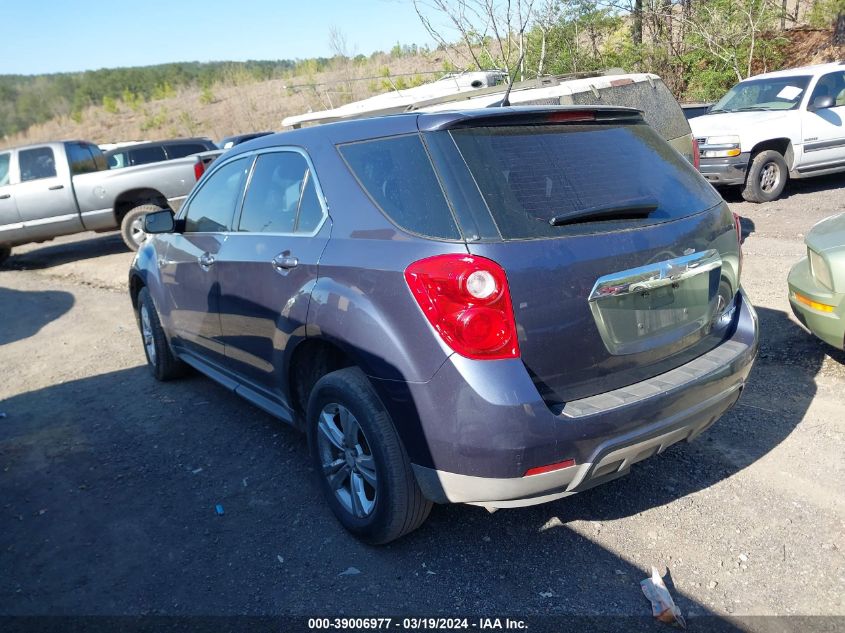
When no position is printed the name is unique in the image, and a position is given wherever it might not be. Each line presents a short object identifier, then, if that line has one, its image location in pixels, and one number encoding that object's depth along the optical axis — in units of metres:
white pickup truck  10.14
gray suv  2.56
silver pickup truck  11.88
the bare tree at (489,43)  12.99
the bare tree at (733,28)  18.03
